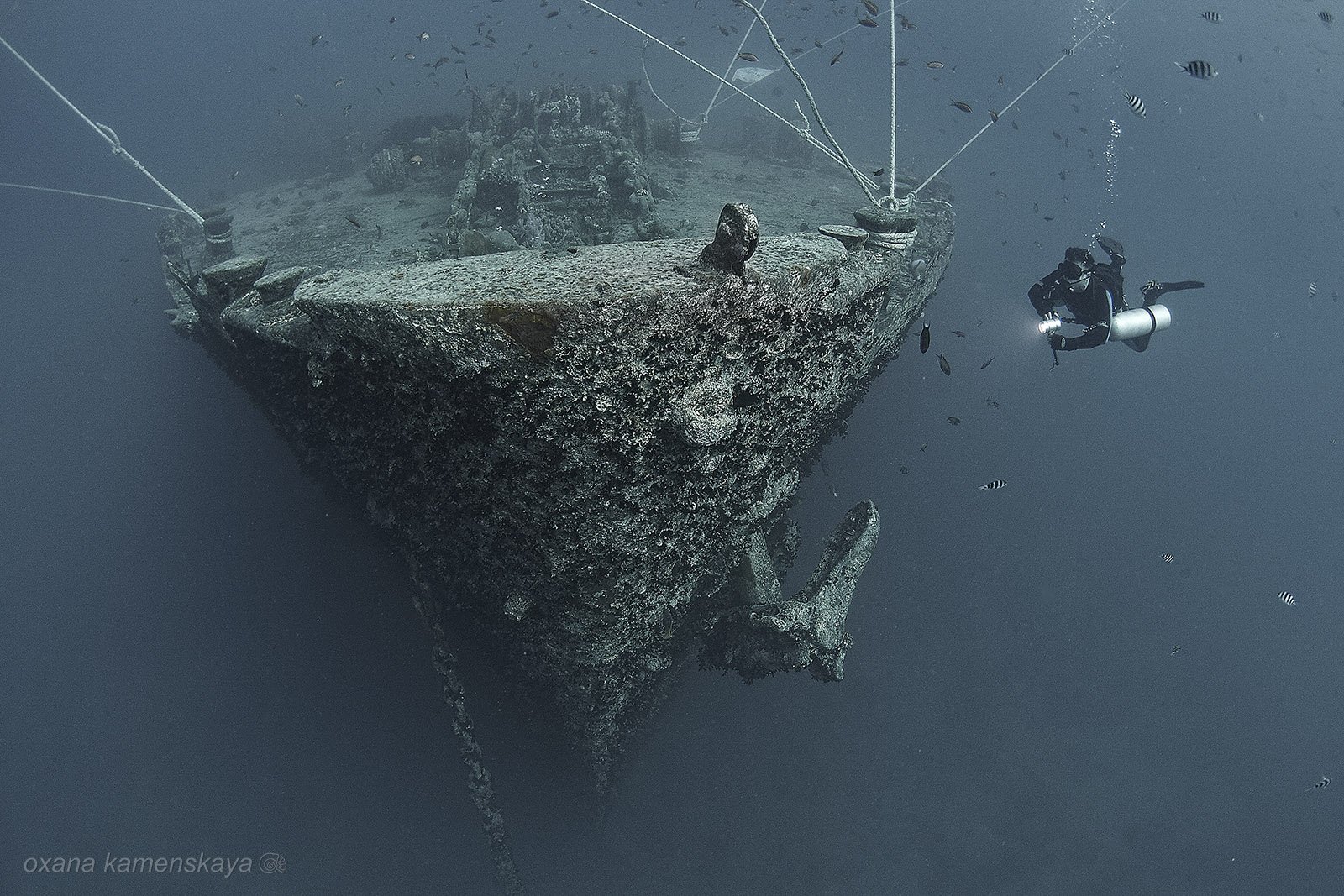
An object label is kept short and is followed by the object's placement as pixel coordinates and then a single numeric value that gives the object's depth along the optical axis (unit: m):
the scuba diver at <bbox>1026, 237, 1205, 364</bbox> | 8.38
